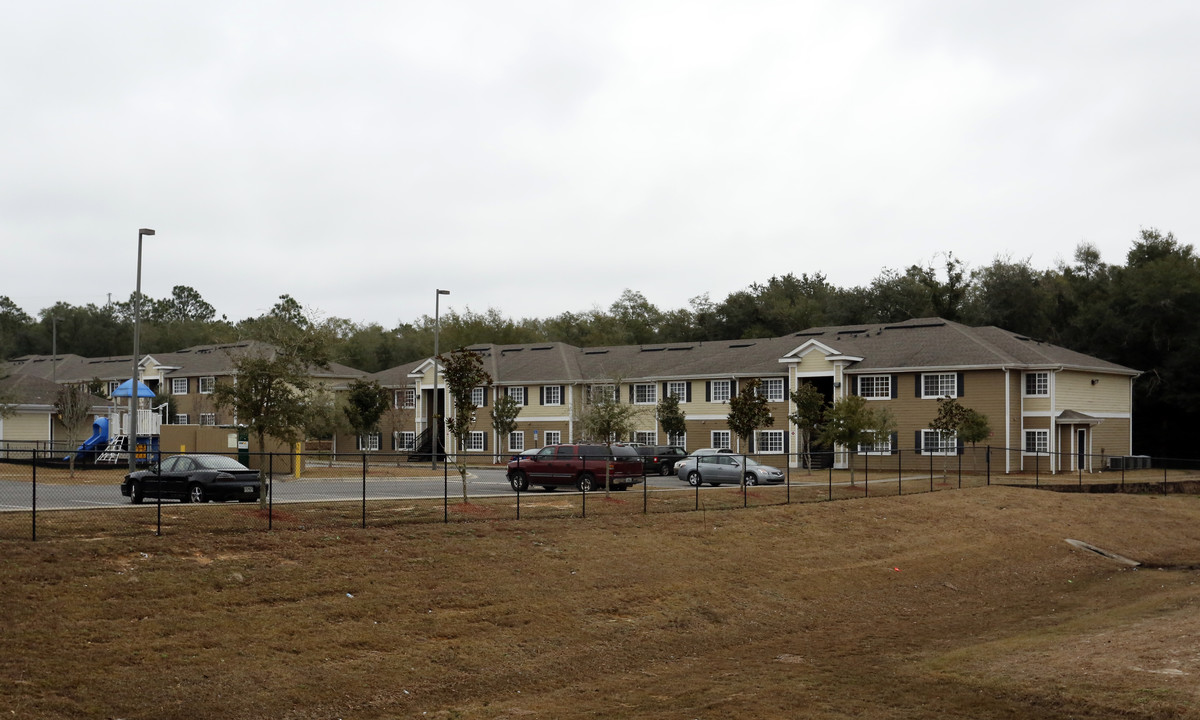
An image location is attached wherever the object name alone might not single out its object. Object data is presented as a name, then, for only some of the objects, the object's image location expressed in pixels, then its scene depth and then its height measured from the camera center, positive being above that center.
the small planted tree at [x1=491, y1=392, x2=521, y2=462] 61.91 +0.08
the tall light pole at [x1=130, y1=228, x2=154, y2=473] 36.29 +0.75
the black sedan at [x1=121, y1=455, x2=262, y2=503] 28.44 -1.81
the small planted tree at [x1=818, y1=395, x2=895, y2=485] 43.69 -0.52
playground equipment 47.59 -0.52
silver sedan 43.94 -2.46
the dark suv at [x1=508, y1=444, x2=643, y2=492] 37.47 -2.01
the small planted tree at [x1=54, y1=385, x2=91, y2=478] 53.41 +0.40
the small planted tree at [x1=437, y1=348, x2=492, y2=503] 30.27 +0.99
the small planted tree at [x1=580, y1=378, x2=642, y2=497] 46.94 -0.31
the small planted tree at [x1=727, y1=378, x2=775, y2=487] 39.00 +0.03
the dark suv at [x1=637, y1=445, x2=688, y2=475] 51.22 -2.14
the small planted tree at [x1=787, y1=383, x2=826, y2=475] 46.31 +0.28
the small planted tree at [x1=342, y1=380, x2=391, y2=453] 64.06 +0.41
